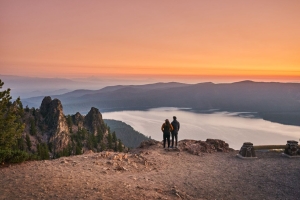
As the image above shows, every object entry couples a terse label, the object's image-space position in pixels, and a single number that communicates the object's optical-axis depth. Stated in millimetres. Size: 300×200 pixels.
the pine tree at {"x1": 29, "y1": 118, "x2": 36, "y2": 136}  116750
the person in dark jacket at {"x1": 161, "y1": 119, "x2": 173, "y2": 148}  19234
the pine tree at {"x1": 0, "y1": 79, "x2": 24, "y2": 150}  16062
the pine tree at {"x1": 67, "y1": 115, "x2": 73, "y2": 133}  136950
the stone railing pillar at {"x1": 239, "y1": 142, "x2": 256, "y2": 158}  18250
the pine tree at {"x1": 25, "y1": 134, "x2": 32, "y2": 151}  102312
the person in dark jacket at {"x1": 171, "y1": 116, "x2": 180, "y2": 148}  19312
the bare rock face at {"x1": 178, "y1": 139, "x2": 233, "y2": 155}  19938
